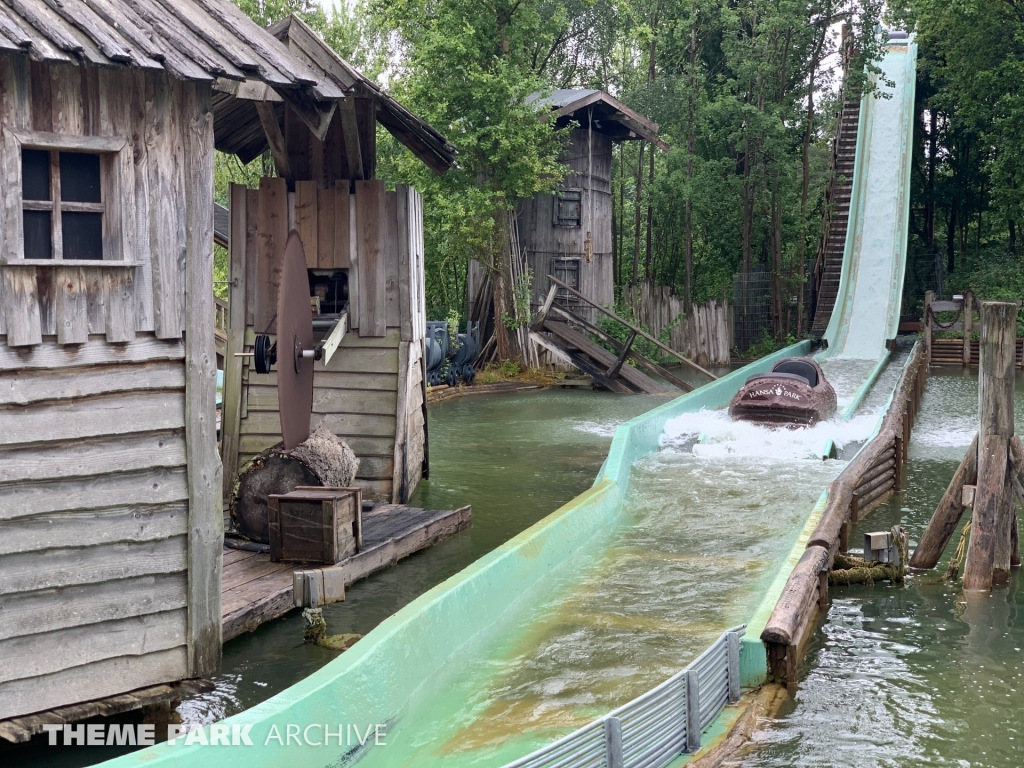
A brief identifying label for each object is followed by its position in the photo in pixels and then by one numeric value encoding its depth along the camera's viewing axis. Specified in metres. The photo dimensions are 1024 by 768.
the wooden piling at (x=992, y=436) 8.60
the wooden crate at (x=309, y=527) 8.53
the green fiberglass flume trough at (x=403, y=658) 4.67
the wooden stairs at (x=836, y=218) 25.59
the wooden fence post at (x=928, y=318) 24.03
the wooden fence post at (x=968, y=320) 24.09
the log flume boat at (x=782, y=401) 14.63
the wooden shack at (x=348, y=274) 11.30
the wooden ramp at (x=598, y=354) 22.05
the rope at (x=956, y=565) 9.00
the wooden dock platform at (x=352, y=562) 7.54
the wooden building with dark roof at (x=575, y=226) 25.95
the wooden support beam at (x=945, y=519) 8.84
